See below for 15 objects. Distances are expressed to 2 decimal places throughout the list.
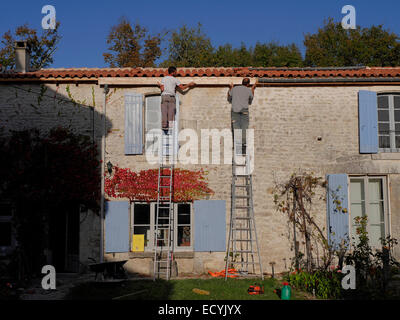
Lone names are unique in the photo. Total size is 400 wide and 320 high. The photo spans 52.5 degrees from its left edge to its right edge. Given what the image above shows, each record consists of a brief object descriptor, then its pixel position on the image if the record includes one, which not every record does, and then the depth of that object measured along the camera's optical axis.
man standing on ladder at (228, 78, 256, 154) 10.37
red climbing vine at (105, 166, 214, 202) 10.45
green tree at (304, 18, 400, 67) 24.84
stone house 10.33
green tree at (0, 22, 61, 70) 22.14
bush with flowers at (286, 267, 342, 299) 7.84
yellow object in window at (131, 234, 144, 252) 10.40
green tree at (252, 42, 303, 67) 26.84
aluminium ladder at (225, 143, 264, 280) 10.20
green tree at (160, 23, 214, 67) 26.81
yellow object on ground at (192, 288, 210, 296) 8.04
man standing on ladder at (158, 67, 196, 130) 10.28
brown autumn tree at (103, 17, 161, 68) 24.16
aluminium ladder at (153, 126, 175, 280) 10.05
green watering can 7.61
